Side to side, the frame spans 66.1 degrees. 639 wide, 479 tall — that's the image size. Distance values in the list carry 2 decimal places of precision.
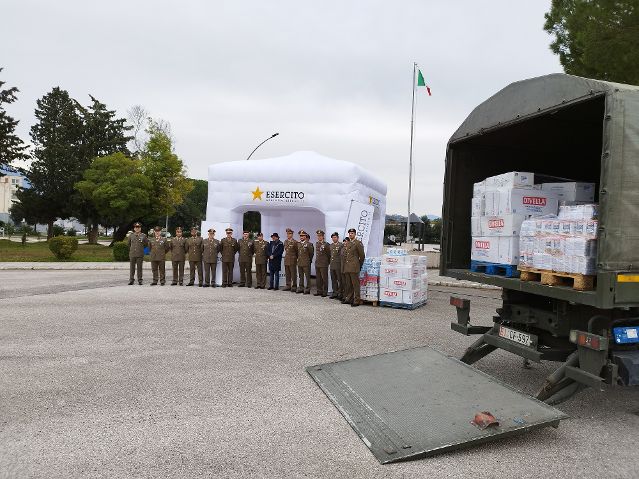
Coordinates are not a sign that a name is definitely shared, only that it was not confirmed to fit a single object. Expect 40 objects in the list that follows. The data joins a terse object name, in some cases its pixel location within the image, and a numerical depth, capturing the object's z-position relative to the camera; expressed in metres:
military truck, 4.10
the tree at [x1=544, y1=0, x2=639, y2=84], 14.31
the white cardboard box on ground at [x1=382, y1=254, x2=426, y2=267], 11.34
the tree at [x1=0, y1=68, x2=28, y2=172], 41.81
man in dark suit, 14.31
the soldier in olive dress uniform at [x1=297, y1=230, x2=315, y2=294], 13.79
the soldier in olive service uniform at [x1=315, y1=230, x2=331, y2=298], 13.12
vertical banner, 12.88
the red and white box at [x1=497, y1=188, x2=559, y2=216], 5.33
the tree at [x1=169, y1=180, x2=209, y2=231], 66.44
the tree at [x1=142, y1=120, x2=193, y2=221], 39.12
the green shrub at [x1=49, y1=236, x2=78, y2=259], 25.09
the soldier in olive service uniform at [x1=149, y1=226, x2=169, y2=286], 14.90
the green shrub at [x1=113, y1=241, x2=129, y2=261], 25.11
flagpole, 31.33
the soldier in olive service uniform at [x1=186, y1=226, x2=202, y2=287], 14.46
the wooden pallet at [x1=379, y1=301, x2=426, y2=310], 11.24
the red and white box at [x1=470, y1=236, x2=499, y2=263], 5.66
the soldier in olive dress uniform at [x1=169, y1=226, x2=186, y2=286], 14.88
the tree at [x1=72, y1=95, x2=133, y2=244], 48.56
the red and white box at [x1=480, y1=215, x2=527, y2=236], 5.30
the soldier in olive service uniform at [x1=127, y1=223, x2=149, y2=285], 14.97
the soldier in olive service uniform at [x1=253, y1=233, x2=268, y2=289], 14.35
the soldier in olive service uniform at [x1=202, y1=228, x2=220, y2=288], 14.29
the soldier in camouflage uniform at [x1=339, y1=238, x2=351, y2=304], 11.81
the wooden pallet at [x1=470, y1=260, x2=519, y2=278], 5.43
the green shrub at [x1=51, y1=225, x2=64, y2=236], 54.19
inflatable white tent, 12.95
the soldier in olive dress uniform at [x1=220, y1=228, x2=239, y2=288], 14.27
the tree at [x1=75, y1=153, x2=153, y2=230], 37.34
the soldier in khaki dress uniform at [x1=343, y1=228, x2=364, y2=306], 11.49
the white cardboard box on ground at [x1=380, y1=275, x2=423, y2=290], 11.20
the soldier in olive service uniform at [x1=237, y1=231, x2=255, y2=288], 14.45
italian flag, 29.52
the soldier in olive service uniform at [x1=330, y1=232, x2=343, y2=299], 12.44
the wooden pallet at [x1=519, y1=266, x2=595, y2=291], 4.34
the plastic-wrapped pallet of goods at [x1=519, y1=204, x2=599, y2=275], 4.32
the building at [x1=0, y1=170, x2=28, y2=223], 89.79
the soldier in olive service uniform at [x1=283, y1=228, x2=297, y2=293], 14.07
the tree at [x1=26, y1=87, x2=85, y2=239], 48.06
